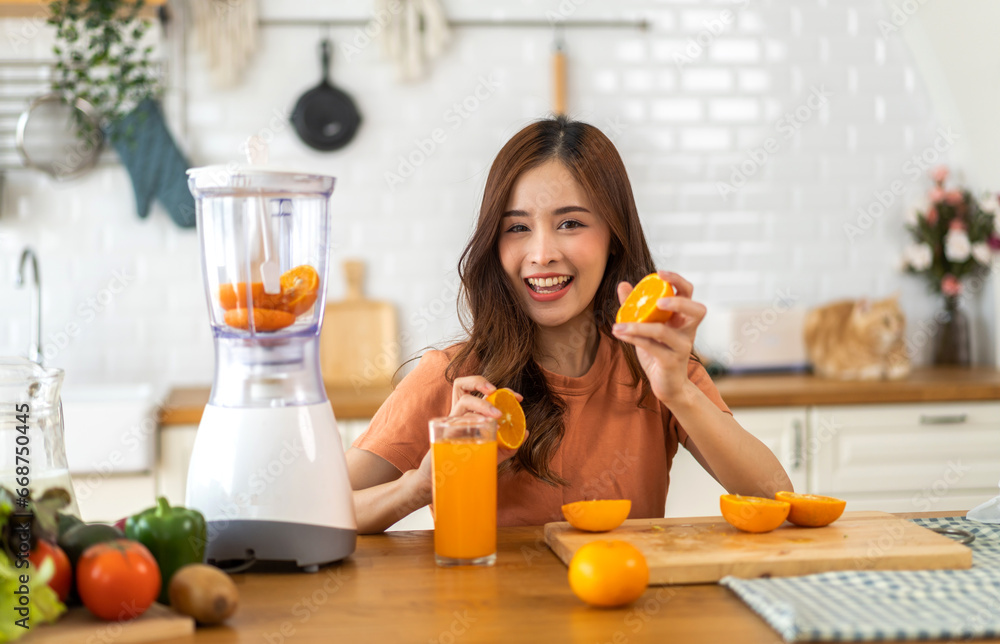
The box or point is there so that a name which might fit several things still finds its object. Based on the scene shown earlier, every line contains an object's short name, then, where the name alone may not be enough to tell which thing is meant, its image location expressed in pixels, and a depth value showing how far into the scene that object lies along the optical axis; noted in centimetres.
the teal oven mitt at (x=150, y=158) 294
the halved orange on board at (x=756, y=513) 118
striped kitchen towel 89
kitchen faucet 280
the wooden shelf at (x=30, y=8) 273
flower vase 329
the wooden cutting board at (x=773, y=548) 106
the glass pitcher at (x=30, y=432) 97
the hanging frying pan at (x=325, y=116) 305
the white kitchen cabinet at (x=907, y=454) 278
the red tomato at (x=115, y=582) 90
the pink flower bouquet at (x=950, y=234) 319
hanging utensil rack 305
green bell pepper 98
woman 155
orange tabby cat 300
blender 110
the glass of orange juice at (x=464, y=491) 112
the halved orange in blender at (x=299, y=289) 115
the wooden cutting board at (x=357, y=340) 305
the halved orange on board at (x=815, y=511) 122
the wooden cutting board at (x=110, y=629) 88
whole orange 95
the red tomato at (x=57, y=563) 90
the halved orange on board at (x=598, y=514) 120
